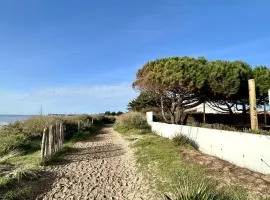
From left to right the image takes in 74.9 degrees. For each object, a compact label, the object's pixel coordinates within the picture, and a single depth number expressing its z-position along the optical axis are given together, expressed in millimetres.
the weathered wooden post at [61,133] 8490
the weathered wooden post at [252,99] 6342
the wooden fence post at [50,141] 6774
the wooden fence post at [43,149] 6201
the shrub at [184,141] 7431
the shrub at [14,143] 7715
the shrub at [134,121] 15717
